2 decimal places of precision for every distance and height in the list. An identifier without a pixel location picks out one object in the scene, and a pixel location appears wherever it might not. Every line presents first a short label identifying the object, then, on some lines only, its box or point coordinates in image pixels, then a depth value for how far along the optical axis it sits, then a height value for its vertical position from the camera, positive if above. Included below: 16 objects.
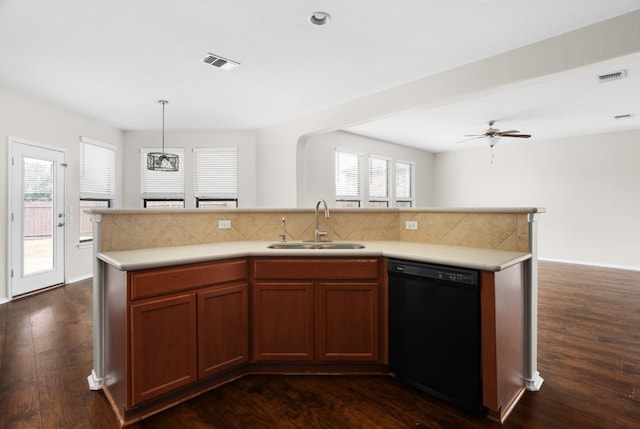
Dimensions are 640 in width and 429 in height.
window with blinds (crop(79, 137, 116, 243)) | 5.65 +0.61
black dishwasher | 1.95 -0.69
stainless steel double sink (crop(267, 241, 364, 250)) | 2.80 -0.25
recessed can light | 2.75 +1.53
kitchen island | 1.92 -0.62
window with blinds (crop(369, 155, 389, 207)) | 7.85 +0.72
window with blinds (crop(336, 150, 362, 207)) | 7.11 +0.70
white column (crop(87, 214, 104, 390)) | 2.26 -0.69
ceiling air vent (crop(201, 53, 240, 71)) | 3.52 +1.54
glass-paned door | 4.54 -0.04
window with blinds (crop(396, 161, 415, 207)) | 8.63 +0.73
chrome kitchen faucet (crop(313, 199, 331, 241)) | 2.90 -0.15
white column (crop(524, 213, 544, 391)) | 2.27 -0.66
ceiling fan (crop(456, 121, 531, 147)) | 6.00 +1.35
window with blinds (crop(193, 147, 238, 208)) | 6.70 +0.76
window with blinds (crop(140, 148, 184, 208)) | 6.60 +0.57
